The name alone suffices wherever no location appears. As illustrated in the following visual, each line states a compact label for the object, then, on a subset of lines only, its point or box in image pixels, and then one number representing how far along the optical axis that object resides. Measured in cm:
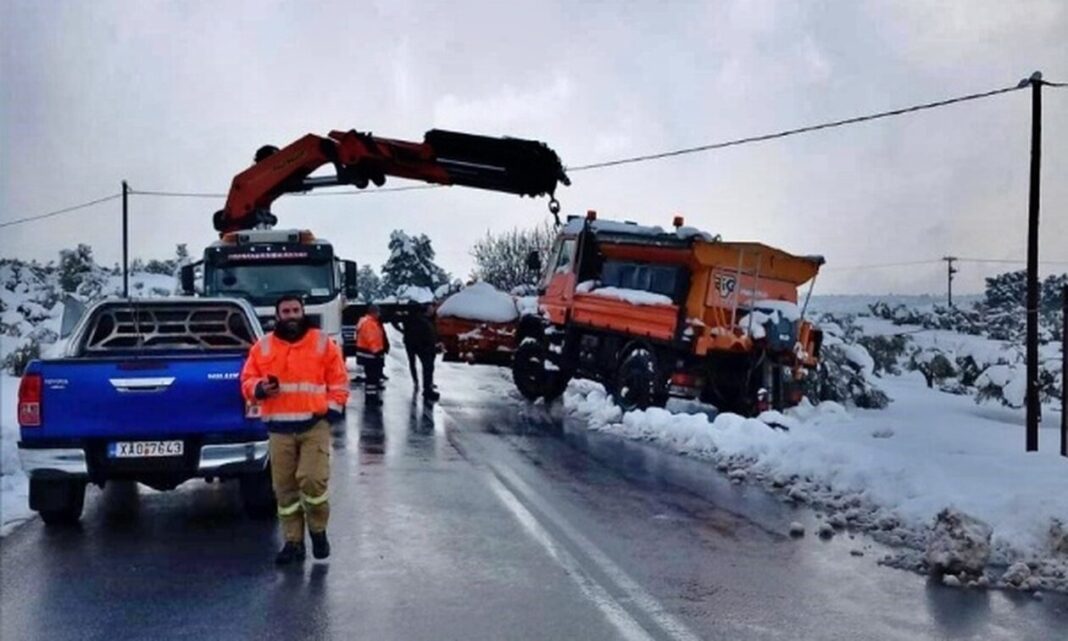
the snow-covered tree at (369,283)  11854
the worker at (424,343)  1909
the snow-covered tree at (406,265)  9300
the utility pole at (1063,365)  1313
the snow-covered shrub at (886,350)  3531
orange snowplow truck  1653
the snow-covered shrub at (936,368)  3091
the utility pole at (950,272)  7491
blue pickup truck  773
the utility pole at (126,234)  4743
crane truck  1723
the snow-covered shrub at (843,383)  2233
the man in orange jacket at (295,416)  712
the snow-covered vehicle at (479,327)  2142
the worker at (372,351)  1894
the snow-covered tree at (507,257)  6581
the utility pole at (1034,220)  1659
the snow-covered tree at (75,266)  6197
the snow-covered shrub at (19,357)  2340
